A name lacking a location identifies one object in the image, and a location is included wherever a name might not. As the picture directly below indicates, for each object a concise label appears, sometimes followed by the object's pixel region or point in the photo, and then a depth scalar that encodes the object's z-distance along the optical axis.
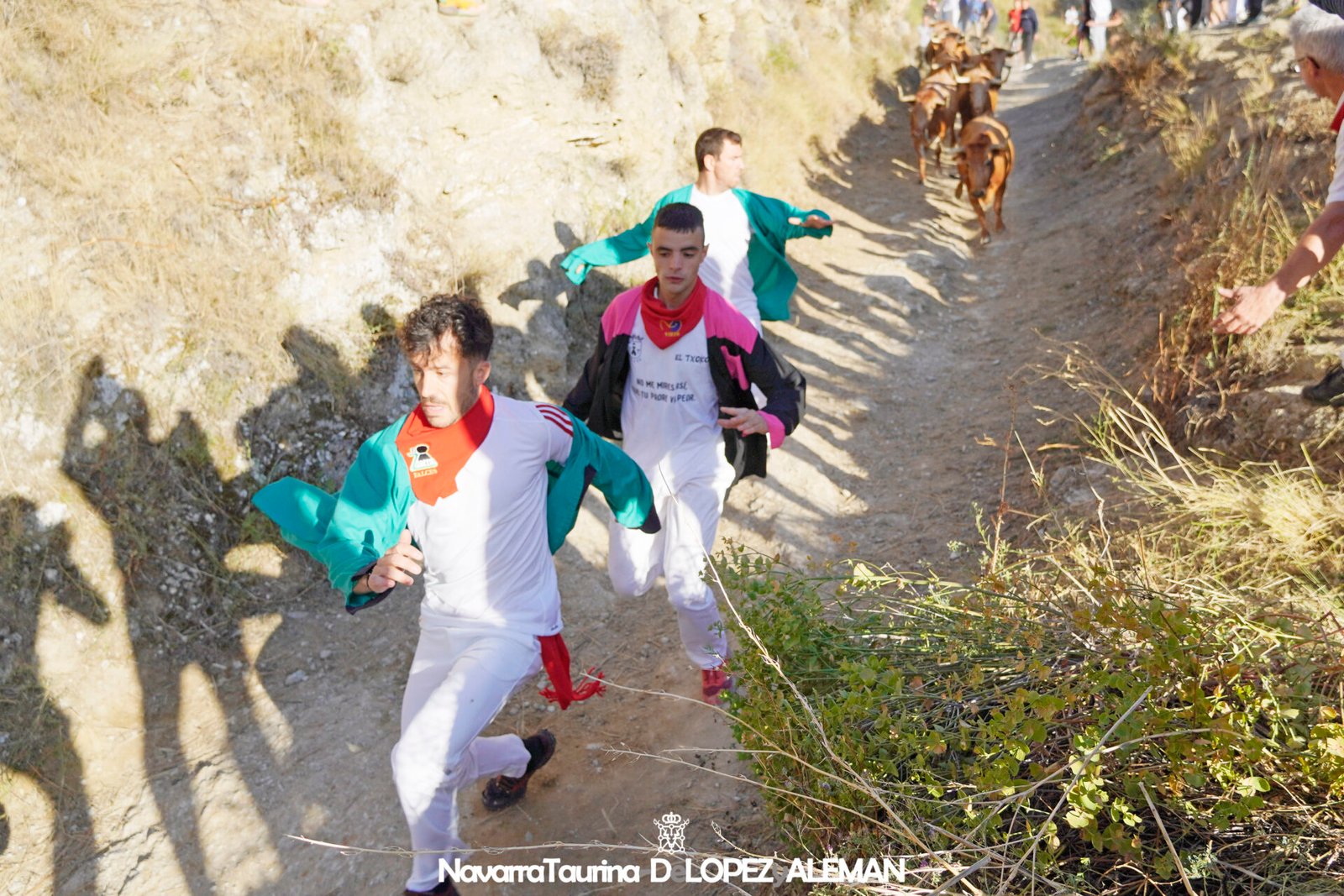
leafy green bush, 1.94
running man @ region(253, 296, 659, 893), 2.76
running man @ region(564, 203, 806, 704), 3.68
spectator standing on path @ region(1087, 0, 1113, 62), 18.42
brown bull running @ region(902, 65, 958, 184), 12.81
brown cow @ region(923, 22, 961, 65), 15.55
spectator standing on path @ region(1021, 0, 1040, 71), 21.56
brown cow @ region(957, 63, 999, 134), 12.84
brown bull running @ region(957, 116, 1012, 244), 9.99
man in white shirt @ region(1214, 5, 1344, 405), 2.87
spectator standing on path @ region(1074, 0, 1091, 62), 19.56
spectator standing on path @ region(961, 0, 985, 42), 20.44
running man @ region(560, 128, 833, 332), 4.82
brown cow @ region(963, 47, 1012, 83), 14.12
